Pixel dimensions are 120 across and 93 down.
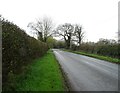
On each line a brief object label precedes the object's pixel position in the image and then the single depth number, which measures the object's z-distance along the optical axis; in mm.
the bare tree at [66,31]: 42887
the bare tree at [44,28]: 34617
